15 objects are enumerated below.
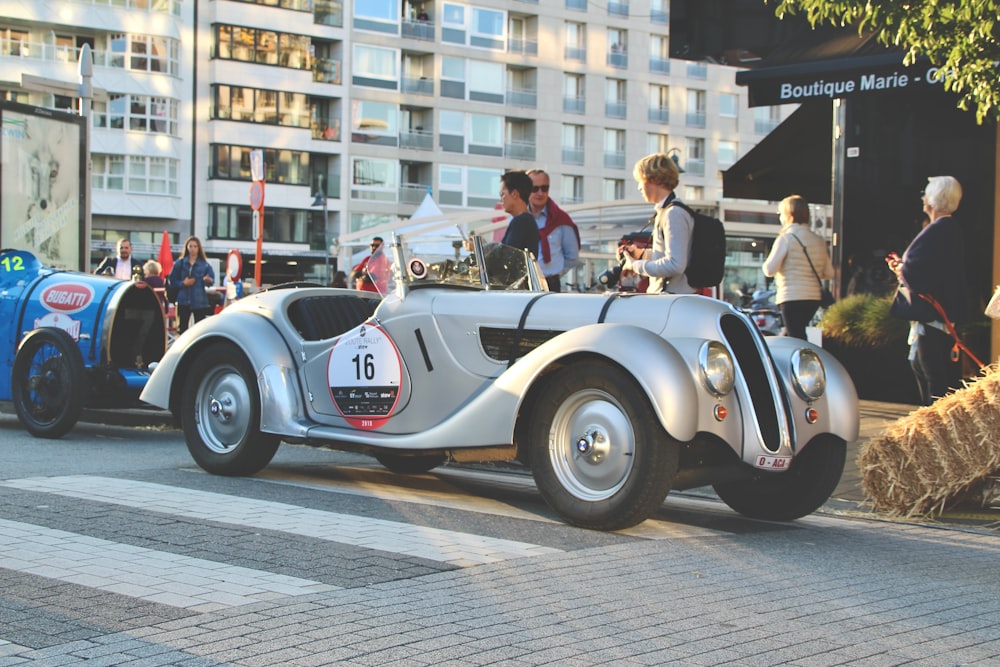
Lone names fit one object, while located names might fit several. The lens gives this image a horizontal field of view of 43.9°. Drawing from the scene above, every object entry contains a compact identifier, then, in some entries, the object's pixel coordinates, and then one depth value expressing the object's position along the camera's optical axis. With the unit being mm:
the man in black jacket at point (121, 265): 16562
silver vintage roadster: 5777
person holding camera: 7195
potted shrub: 12617
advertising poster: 14703
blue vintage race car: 9923
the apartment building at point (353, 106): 56719
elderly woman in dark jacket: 8828
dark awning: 15734
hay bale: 6559
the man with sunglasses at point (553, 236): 9711
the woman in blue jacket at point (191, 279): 17359
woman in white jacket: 10105
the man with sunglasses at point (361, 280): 10823
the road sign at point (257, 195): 18406
